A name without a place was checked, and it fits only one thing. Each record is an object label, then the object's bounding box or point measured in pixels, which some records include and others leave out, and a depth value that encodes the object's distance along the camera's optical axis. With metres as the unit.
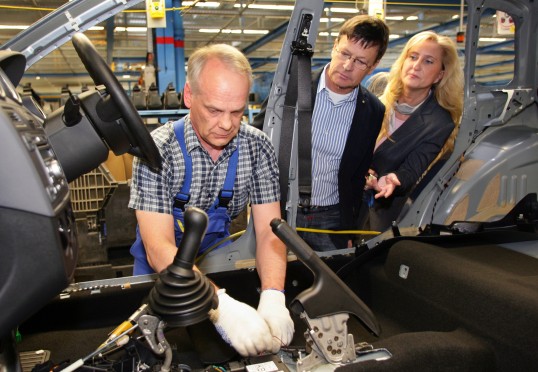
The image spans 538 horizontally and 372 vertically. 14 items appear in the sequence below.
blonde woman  2.74
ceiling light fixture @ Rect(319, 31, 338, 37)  14.26
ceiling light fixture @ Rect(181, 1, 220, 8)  10.16
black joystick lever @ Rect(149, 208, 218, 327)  1.07
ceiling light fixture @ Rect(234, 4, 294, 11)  10.72
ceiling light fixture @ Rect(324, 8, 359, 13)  11.22
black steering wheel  1.12
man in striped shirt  2.51
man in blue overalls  1.58
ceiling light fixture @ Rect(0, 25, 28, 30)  11.19
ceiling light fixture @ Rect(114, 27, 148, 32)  12.72
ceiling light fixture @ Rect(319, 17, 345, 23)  12.33
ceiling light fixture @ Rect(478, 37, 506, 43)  14.09
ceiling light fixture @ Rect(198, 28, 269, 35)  13.81
